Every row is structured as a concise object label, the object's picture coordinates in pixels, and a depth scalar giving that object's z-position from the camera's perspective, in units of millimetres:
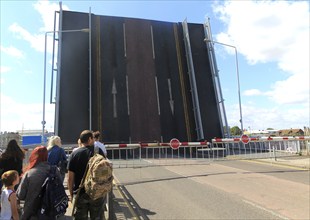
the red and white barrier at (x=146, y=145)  7817
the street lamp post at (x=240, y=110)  12993
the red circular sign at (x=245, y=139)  8972
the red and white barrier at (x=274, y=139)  9040
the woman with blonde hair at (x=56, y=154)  3465
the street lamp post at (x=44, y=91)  11375
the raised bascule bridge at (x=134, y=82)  10811
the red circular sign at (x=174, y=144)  8287
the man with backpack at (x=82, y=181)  2292
